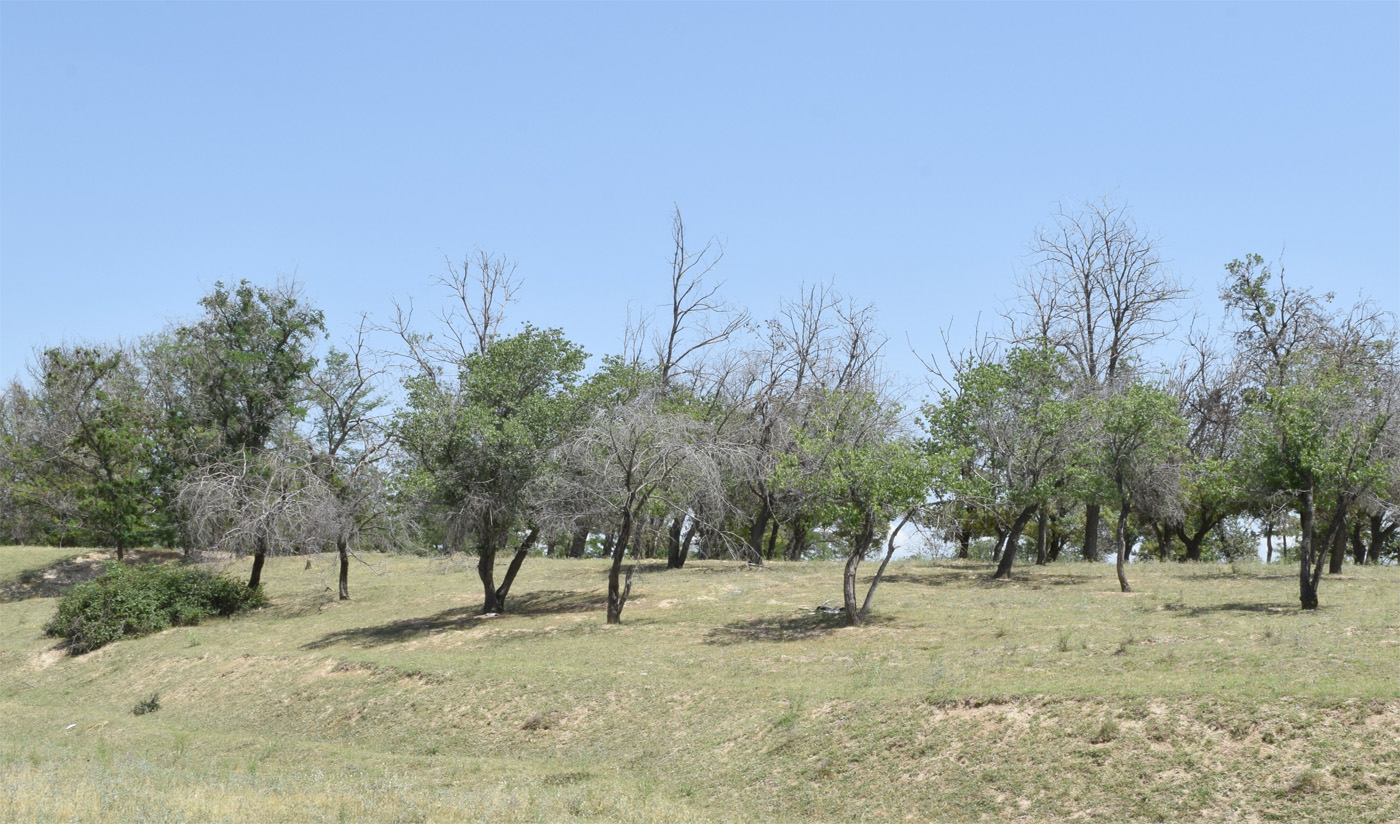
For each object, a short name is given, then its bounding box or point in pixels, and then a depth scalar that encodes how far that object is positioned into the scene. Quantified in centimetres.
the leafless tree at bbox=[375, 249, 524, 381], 4253
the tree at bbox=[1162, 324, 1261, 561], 4169
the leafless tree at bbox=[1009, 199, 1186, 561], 4078
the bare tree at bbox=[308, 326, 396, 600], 3111
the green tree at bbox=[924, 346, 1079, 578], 2941
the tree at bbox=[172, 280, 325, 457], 3734
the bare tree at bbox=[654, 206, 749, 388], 3994
